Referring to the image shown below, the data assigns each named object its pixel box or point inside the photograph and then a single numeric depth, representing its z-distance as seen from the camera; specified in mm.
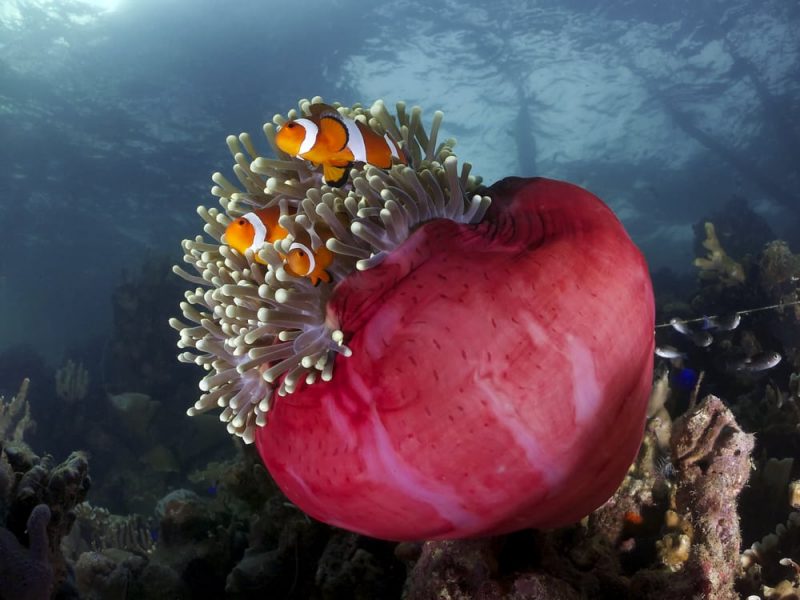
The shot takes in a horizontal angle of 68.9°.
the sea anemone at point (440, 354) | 272
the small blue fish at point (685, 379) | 903
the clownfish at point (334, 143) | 317
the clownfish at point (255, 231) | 333
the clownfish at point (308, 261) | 290
